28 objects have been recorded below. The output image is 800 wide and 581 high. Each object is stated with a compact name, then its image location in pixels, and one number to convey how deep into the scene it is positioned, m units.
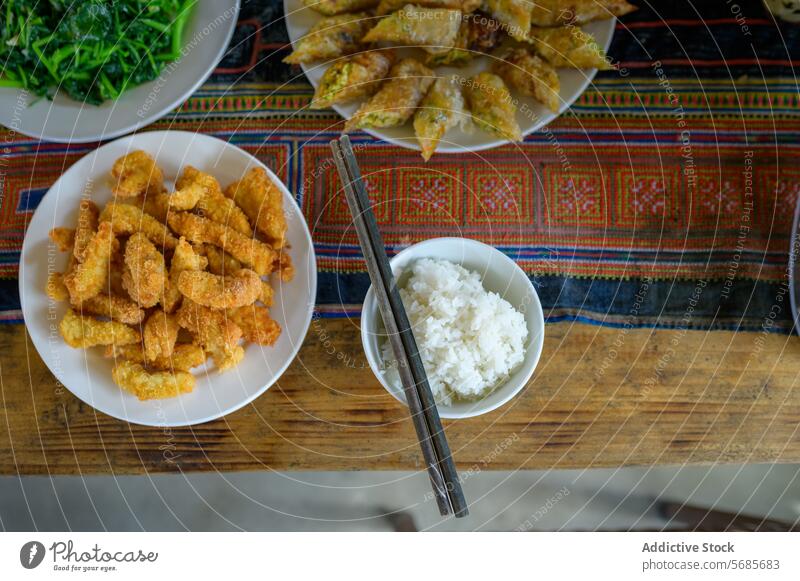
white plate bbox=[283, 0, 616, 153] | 0.72
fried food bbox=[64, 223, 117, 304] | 0.69
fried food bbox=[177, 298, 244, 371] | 0.69
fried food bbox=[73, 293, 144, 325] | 0.70
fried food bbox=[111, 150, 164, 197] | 0.70
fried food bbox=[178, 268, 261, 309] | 0.68
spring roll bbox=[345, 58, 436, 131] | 0.72
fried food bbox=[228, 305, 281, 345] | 0.70
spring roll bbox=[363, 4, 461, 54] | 0.71
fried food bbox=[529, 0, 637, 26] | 0.72
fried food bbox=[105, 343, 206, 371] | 0.70
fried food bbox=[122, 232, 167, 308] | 0.69
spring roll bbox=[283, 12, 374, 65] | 0.72
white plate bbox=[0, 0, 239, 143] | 0.73
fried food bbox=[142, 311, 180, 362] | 0.70
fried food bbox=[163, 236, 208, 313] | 0.69
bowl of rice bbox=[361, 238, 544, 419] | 0.68
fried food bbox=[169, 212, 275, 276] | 0.70
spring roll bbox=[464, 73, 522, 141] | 0.72
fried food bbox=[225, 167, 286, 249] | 0.70
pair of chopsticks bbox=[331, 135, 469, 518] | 0.67
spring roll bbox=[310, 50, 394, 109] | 0.72
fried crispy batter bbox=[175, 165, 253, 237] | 0.71
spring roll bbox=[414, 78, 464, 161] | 0.71
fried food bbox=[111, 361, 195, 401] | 0.69
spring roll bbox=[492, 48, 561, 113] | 0.72
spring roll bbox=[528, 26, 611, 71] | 0.72
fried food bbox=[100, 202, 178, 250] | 0.70
